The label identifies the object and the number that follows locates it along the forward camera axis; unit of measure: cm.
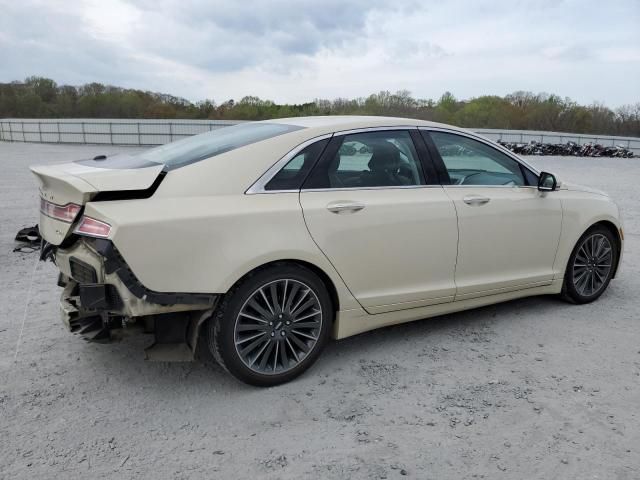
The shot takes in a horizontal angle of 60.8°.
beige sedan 289
